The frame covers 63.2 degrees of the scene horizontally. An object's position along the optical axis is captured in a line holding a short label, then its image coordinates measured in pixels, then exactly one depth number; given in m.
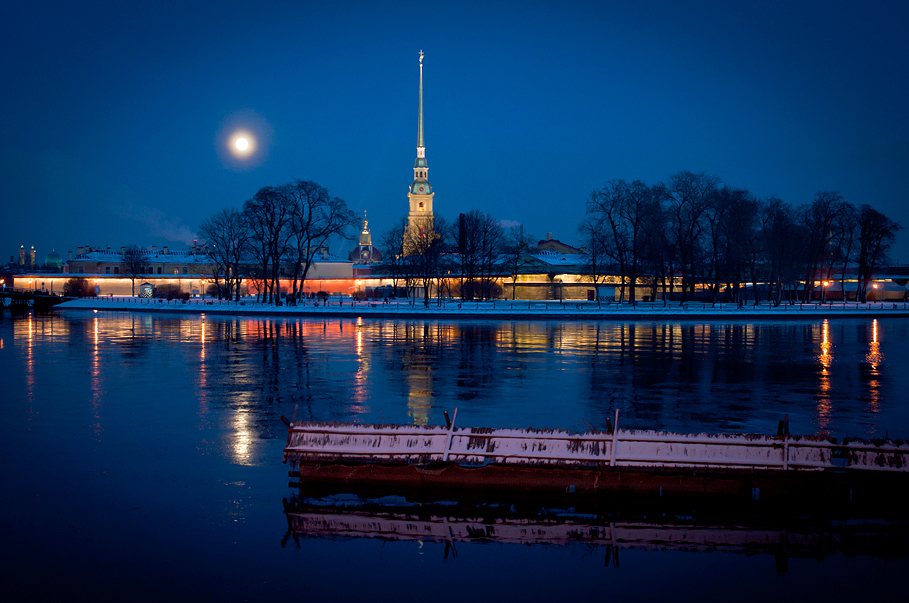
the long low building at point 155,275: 135.75
